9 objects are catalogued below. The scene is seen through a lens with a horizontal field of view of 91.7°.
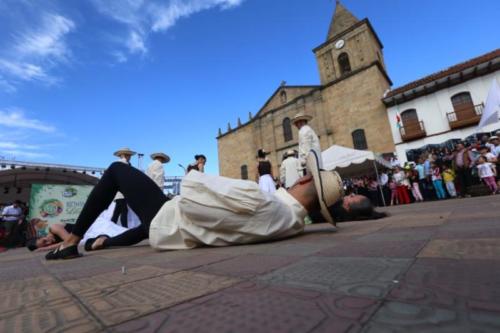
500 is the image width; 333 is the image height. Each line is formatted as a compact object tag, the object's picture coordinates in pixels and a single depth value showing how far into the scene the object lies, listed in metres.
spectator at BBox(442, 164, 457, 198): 8.28
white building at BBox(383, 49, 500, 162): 14.27
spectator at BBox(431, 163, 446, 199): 8.64
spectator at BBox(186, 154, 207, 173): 6.13
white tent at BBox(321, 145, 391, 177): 10.23
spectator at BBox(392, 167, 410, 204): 9.77
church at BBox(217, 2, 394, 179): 17.91
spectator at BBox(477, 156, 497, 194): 7.26
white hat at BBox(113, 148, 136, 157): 5.65
